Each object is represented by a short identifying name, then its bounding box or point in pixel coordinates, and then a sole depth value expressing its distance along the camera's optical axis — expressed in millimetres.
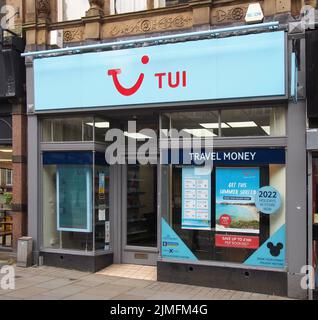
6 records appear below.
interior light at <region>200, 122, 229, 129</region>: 8359
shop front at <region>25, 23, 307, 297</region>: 7801
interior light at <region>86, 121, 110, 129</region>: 9594
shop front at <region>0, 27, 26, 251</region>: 10031
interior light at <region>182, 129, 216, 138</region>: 8461
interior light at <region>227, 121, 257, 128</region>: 8180
